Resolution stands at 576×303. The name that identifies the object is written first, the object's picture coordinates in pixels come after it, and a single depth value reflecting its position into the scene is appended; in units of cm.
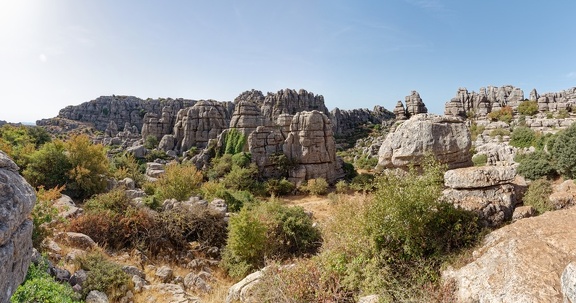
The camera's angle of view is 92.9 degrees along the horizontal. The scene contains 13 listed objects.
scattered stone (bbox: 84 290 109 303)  634
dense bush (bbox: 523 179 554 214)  715
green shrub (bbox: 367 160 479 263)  580
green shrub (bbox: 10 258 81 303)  445
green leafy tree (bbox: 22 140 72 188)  1507
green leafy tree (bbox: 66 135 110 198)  1527
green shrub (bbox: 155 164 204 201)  1577
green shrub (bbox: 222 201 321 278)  952
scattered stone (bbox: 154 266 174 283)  884
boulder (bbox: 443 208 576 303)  408
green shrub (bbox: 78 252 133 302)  687
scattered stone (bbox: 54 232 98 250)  931
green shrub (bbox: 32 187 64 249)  743
